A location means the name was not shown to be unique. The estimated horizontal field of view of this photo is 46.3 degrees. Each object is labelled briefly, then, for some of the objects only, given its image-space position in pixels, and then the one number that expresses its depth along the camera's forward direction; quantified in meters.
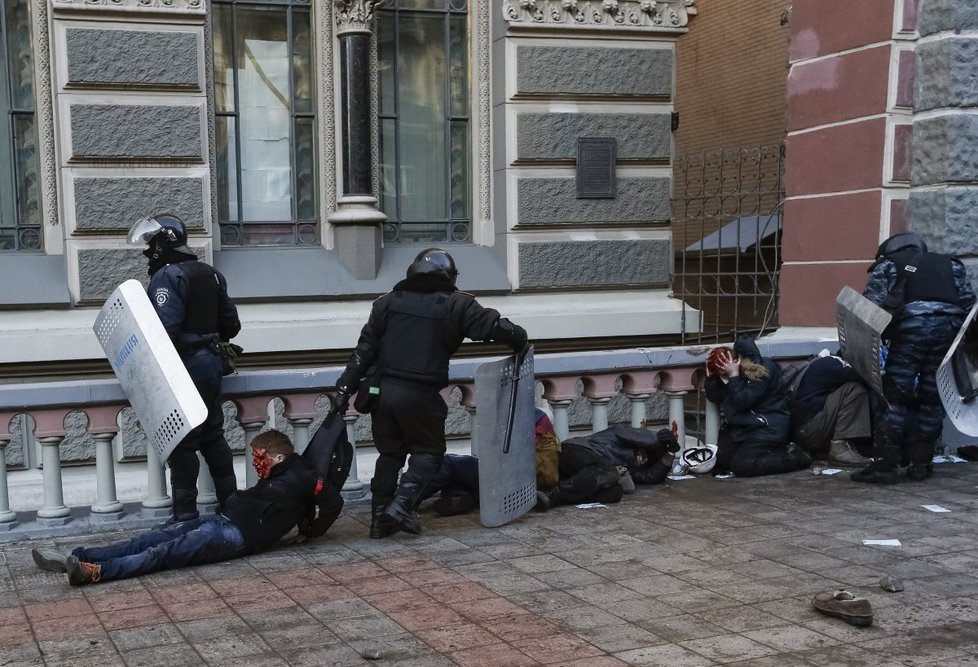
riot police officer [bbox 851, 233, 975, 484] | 8.12
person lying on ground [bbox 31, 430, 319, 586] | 6.16
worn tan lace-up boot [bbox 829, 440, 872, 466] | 8.81
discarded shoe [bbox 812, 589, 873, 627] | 5.09
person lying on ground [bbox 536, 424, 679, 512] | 7.72
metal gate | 13.84
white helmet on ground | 8.77
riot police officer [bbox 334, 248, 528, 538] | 7.00
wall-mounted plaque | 10.42
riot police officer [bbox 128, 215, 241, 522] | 7.00
